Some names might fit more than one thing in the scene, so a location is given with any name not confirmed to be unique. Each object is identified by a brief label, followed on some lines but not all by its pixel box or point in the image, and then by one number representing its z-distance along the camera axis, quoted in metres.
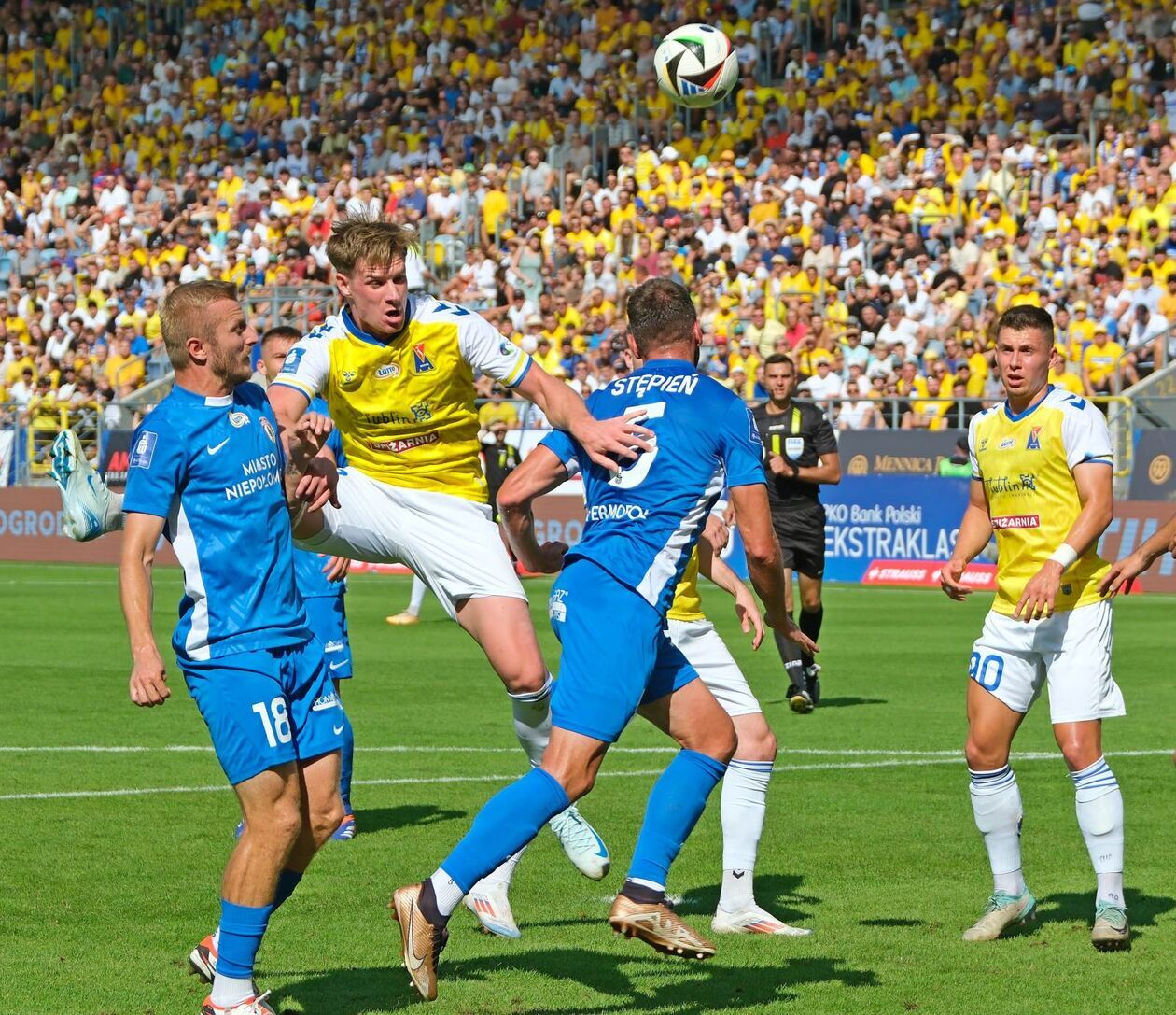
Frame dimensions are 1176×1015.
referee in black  28.81
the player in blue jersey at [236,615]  11.32
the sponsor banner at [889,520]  48.87
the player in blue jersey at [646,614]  11.46
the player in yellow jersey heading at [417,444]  14.45
